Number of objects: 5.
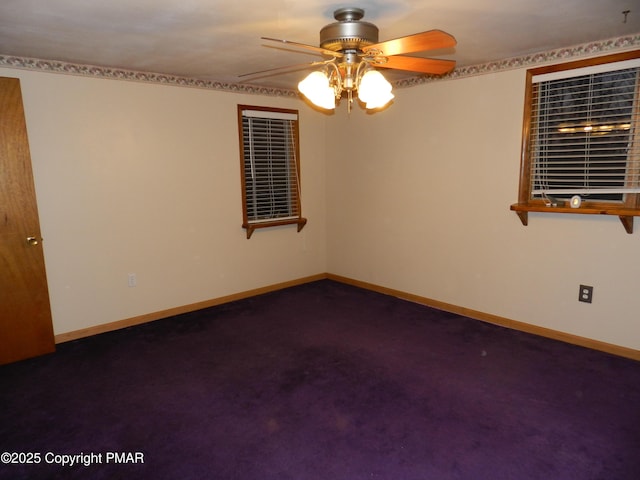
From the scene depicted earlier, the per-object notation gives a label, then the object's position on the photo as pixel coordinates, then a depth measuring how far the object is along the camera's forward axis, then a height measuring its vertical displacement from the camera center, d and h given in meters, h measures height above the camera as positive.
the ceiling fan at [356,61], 2.20 +0.59
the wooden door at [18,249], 3.15 -0.57
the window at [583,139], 3.05 +0.20
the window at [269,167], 4.68 +0.04
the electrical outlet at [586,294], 3.33 -1.03
